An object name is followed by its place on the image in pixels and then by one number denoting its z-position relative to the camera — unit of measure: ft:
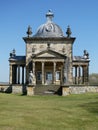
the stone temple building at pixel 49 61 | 118.54
